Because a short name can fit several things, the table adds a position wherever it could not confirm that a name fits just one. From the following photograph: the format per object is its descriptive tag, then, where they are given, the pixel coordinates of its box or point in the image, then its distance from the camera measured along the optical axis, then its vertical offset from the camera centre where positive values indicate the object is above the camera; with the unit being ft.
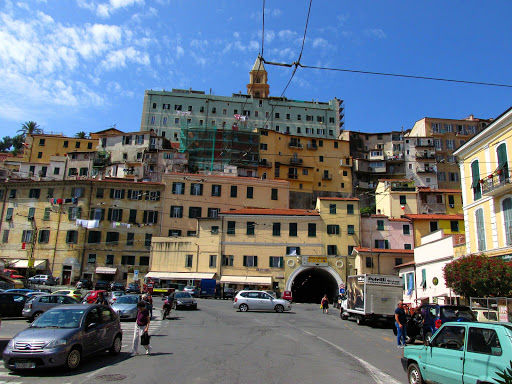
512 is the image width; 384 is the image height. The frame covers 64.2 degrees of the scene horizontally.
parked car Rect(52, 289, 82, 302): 88.22 -3.69
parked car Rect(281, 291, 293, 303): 140.23 -3.96
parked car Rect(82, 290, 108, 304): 84.73 -4.34
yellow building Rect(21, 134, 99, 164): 242.17 +76.14
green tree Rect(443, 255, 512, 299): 66.13 +2.26
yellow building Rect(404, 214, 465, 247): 152.66 +24.58
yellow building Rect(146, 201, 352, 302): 157.99 +11.99
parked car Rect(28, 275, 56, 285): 156.38 -1.82
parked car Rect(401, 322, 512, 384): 21.93 -3.73
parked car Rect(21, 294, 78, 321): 66.64 -4.64
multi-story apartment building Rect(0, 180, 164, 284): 174.91 +21.92
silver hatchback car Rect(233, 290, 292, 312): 97.14 -4.71
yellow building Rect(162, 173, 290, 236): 184.55 +38.56
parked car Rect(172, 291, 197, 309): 96.48 -5.14
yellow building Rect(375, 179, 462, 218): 190.60 +39.91
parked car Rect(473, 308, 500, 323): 60.80 -3.54
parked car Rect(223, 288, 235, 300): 146.72 -4.42
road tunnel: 166.99 -0.91
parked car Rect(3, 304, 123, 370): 29.99 -4.94
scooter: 75.31 -5.41
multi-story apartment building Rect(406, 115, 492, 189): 258.37 +96.85
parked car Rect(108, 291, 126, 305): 96.47 -4.03
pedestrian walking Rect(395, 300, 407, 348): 50.88 -4.60
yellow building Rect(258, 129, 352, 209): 242.37 +72.12
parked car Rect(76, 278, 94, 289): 155.90 -2.96
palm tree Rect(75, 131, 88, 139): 281.43 +96.29
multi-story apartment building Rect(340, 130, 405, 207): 260.01 +83.00
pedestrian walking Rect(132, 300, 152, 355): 39.52 -4.45
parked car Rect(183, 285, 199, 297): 142.15 -3.29
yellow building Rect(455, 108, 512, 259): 77.05 +20.26
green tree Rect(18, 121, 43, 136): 301.35 +107.38
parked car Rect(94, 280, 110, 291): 148.97 -3.03
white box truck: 75.82 -1.80
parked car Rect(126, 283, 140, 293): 145.24 -3.53
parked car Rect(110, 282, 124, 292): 148.56 -3.45
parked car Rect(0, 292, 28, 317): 69.87 -5.18
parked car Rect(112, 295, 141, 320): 72.84 -5.23
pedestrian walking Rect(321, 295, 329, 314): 103.24 -5.01
